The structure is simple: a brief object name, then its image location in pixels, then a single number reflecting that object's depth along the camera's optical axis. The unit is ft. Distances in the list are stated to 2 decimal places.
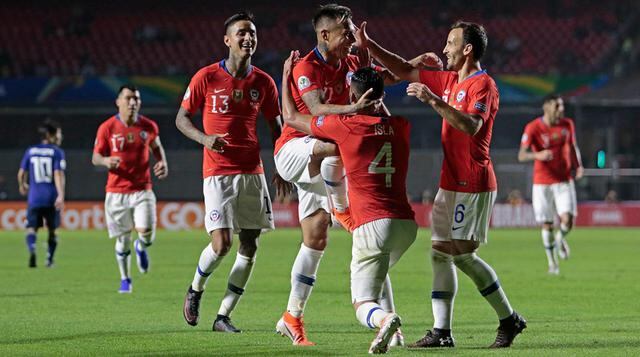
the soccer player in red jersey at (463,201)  53.88
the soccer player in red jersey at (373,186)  49.42
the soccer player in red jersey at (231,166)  63.93
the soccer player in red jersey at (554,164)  116.88
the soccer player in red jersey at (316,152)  55.21
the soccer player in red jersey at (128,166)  96.89
